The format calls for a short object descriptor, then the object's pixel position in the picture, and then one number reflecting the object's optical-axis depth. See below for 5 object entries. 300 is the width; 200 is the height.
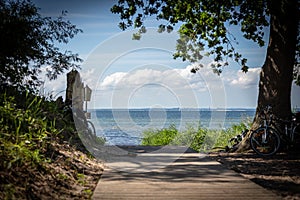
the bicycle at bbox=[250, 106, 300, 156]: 9.12
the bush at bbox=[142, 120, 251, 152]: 12.67
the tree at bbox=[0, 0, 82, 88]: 8.61
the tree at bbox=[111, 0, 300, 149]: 9.55
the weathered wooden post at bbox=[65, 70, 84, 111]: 11.50
